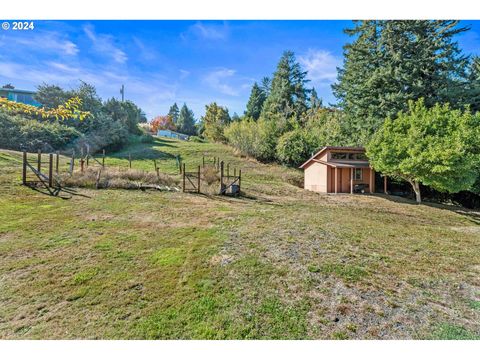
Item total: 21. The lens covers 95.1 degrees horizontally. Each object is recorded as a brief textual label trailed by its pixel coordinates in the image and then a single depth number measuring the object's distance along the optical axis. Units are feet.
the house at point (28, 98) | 44.02
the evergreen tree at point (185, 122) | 144.25
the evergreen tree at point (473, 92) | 42.82
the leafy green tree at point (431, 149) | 30.66
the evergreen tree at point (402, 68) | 45.03
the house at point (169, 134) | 123.85
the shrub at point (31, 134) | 49.75
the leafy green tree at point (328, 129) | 59.36
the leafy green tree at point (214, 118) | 93.15
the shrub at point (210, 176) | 36.24
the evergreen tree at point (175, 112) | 177.86
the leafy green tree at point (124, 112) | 86.38
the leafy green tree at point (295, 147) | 60.82
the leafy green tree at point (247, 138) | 66.90
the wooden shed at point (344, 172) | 44.43
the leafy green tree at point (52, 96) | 62.95
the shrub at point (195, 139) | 103.28
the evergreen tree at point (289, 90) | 91.09
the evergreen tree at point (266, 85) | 115.65
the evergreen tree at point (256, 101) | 111.65
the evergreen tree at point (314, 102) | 93.17
